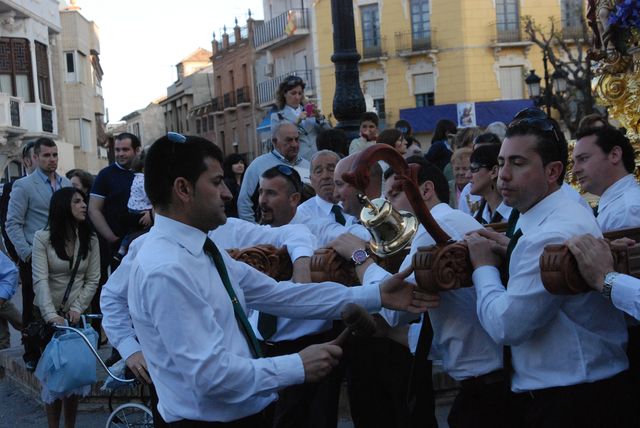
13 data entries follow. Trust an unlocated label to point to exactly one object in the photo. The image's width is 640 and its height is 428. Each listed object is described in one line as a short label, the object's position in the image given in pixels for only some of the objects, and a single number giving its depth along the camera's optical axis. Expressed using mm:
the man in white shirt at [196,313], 3676
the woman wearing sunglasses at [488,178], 6742
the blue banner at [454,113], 44906
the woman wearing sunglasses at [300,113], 10180
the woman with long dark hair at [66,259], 8594
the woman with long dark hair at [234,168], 11469
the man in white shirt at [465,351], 4383
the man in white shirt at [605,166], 5363
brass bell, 4348
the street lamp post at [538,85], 26020
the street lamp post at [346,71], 10328
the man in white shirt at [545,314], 3809
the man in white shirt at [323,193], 6898
